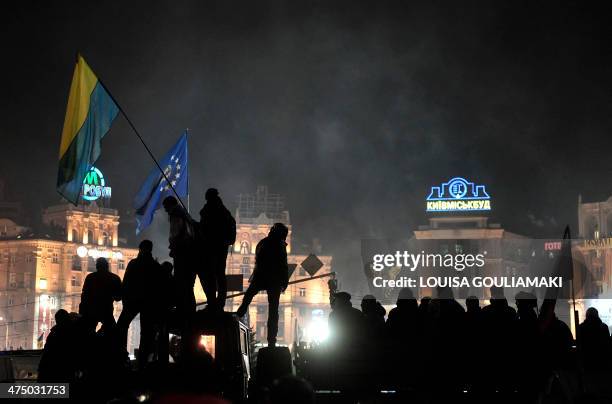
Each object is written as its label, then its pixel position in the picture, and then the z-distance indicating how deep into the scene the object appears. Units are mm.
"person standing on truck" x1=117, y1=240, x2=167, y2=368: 13508
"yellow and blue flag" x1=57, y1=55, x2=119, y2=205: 16984
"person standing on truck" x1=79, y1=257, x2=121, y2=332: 14241
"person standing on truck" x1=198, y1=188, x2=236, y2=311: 13766
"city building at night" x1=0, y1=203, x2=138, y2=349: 117188
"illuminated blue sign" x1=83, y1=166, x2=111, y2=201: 125000
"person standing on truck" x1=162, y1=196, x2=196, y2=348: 13266
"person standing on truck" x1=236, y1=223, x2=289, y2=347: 14297
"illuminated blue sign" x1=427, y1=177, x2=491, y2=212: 118125
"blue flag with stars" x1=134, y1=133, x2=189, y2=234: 21484
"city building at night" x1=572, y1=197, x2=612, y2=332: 119625
